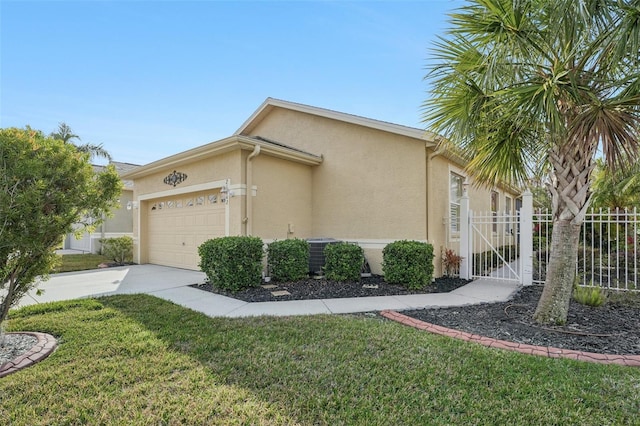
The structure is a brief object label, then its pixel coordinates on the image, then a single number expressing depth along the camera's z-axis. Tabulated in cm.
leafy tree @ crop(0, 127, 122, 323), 402
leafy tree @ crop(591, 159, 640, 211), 1324
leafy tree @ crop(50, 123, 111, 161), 2262
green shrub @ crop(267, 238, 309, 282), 871
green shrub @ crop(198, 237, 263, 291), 773
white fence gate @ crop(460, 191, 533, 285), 865
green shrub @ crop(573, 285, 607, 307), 636
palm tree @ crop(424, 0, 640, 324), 452
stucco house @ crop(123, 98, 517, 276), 926
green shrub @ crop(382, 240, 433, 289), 807
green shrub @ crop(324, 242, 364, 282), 873
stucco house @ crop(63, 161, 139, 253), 1857
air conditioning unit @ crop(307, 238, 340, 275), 962
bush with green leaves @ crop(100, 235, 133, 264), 1407
